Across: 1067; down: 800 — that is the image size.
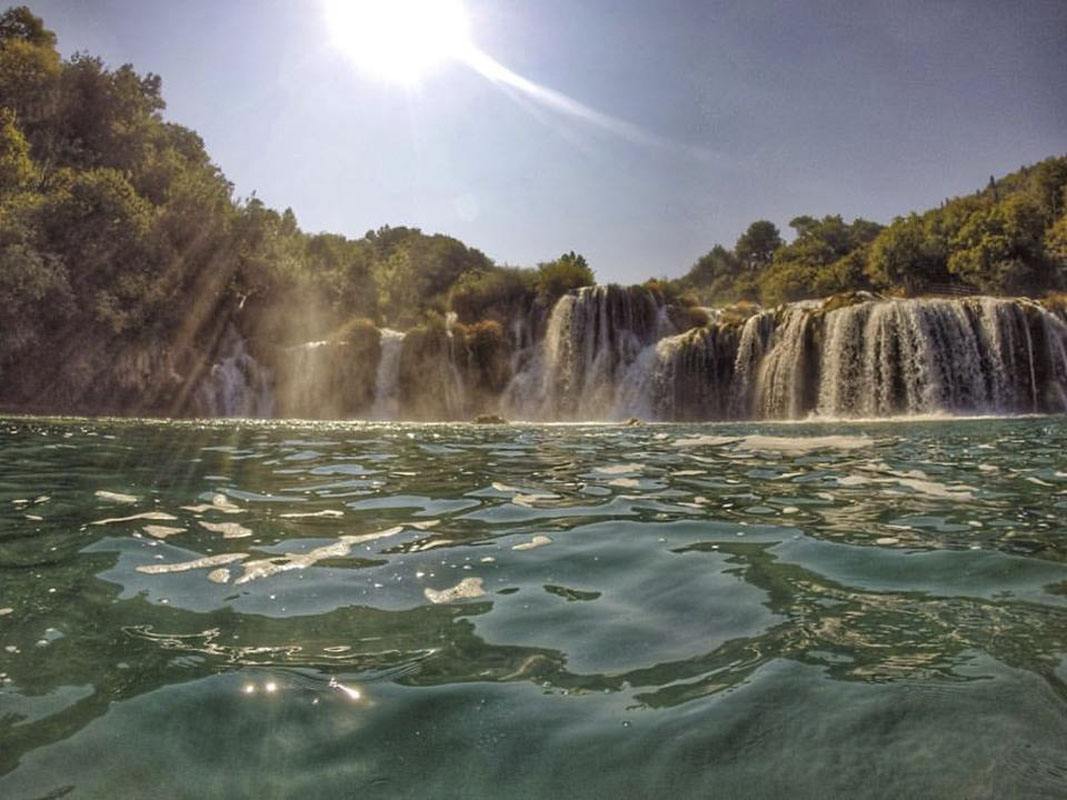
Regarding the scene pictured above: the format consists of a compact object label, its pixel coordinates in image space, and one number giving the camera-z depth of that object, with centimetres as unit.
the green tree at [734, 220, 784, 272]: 8450
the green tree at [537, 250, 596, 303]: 3497
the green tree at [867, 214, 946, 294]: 5081
